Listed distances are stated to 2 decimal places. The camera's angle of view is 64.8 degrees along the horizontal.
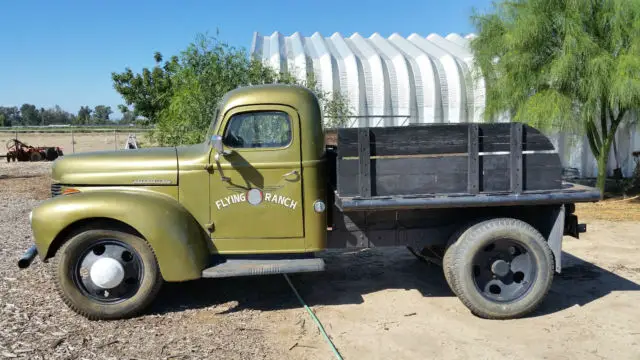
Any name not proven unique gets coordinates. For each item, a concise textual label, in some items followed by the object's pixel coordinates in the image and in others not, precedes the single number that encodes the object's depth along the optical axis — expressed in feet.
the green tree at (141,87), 77.36
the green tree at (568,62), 30.71
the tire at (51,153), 75.97
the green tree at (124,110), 80.89
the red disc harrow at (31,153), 73.26
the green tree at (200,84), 31.63
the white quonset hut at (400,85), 48.01
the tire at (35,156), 74.64
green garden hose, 12.77
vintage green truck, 14.55
